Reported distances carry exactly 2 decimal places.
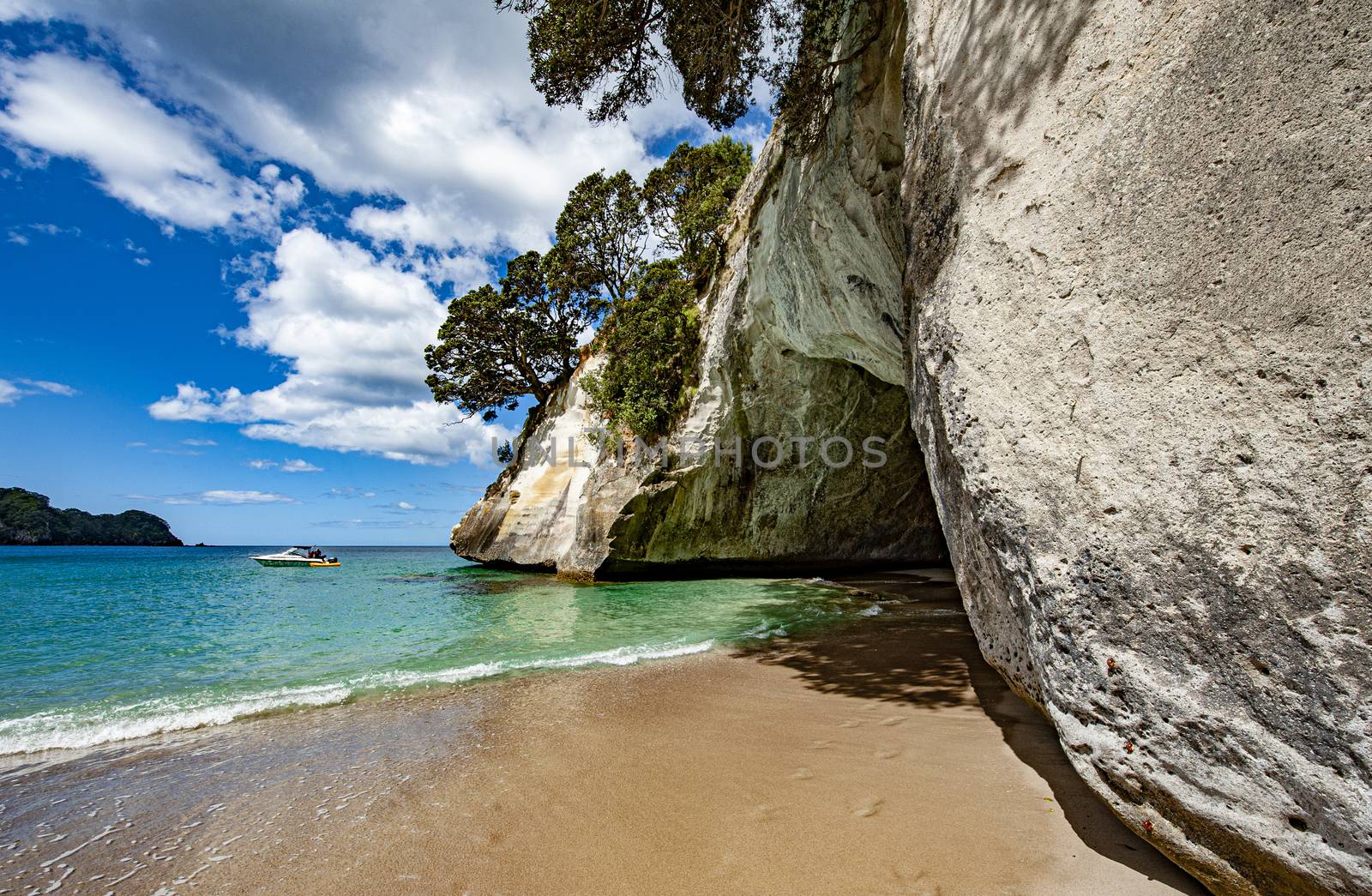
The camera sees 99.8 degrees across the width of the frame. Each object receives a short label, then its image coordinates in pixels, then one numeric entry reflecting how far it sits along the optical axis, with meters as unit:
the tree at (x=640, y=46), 7.55
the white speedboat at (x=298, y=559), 29.33
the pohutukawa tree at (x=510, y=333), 22.47
